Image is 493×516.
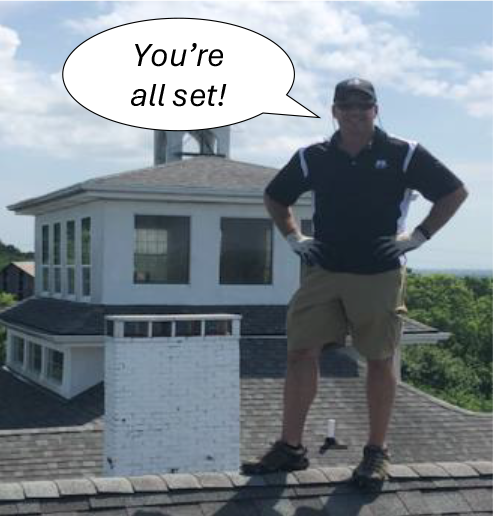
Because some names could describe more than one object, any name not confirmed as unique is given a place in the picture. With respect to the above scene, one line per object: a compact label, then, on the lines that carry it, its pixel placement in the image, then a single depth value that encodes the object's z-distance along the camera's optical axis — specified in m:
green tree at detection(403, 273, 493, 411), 36.01
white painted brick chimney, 14.09
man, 5.51
